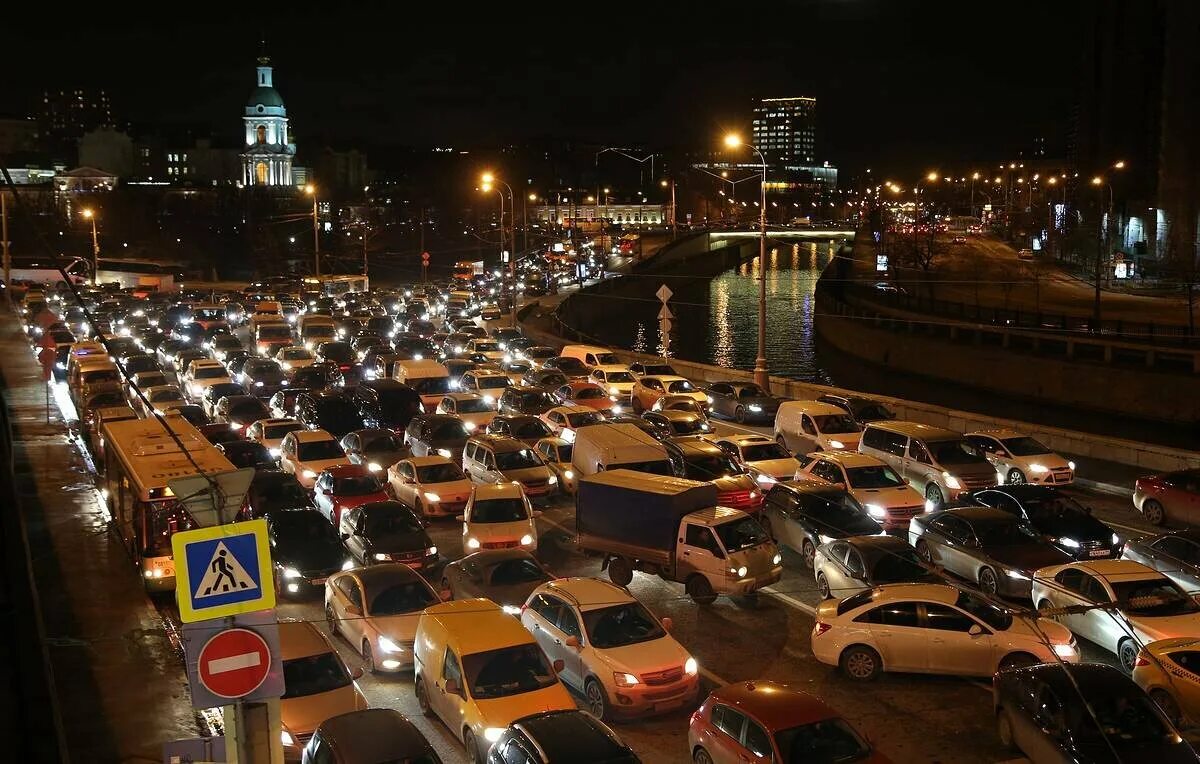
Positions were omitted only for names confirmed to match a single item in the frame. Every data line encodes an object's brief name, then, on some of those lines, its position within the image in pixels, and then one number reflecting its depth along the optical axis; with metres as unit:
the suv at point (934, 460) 20.62
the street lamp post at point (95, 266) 80.22
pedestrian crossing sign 7.74
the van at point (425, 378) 30.84
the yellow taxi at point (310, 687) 10.74
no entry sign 7.70
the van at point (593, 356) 37.44
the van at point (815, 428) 24.34
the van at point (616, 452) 19.75
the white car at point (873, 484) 19.00
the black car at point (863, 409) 28.28
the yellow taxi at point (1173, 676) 11.48
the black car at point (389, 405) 27.86
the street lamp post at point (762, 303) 32.97
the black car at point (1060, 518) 16.83
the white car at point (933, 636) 12.49
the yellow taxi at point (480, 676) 10.71
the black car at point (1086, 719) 9.81
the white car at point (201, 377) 32.00
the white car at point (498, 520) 17.33
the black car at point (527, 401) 28.28
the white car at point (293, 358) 37.34
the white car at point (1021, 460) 21.80
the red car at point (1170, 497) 19.11
